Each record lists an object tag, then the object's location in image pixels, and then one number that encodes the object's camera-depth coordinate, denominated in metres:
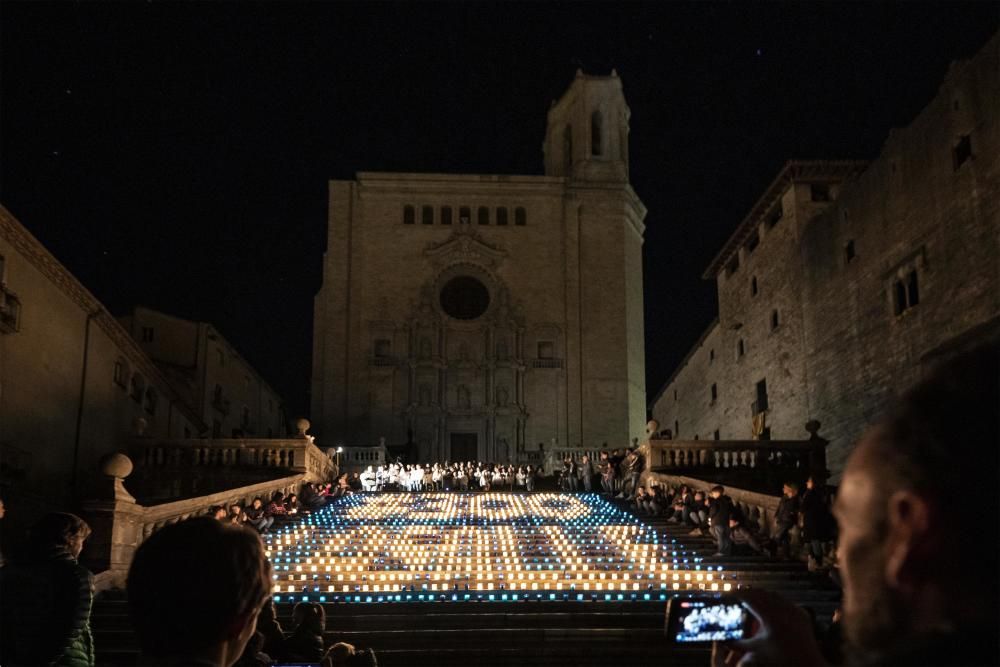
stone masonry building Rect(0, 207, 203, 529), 22.55
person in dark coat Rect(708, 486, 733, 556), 17.73
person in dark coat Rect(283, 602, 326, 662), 9.62
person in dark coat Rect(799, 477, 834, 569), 16.02
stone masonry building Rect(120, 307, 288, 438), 45.44
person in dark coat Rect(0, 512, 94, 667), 4.97
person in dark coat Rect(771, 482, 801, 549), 17.46
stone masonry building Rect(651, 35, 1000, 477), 24.22
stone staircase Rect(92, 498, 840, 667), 12.14
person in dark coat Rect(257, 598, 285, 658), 9.89
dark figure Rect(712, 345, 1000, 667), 1.29
